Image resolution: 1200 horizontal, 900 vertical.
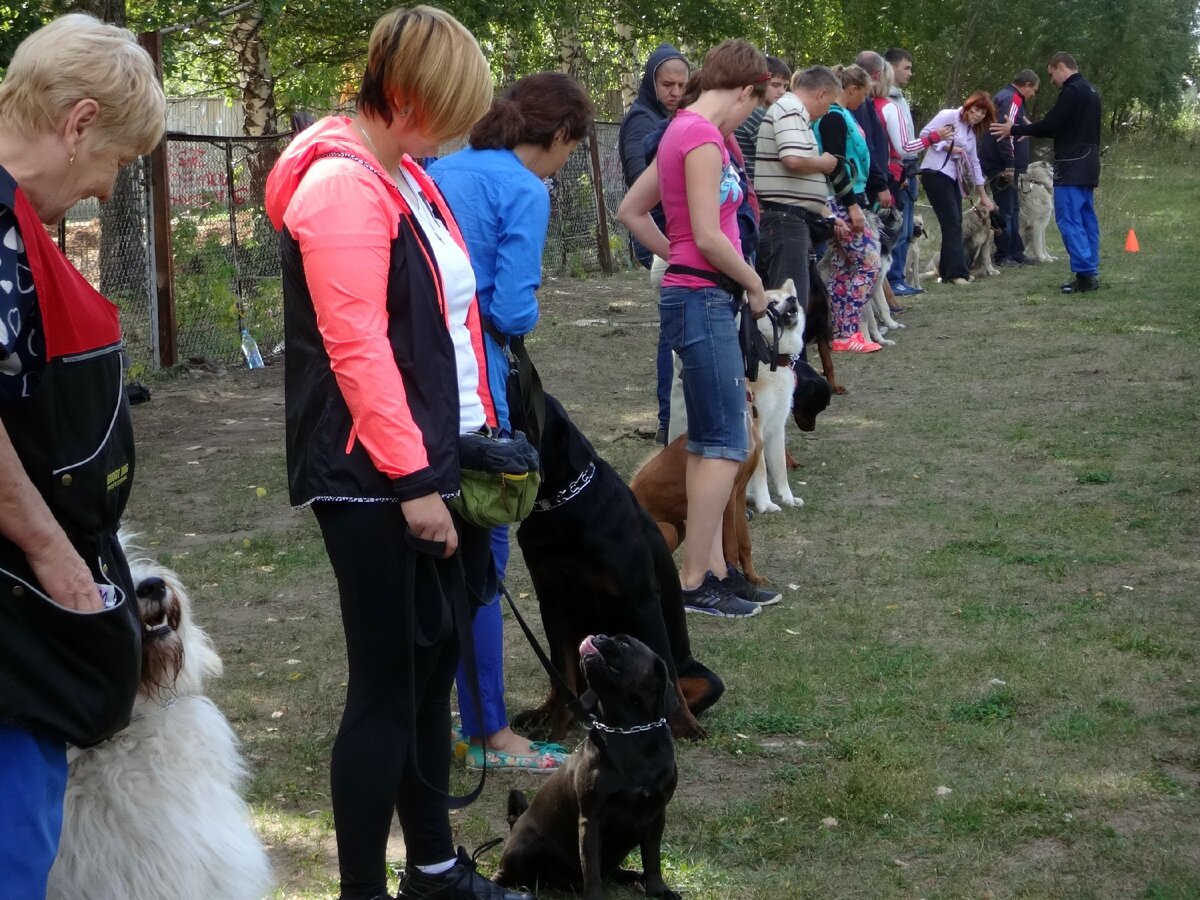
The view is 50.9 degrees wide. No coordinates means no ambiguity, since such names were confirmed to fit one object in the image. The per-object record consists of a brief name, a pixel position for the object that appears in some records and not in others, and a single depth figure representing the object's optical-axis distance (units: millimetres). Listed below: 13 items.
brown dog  5465
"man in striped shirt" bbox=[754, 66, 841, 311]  8625
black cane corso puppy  3012
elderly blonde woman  1855
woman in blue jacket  3383
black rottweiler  3762
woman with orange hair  14422
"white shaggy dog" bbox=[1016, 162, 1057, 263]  16984
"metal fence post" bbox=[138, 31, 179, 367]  9828
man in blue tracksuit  13750
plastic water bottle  10773
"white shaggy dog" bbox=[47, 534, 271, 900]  2289
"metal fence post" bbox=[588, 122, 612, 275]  17141
